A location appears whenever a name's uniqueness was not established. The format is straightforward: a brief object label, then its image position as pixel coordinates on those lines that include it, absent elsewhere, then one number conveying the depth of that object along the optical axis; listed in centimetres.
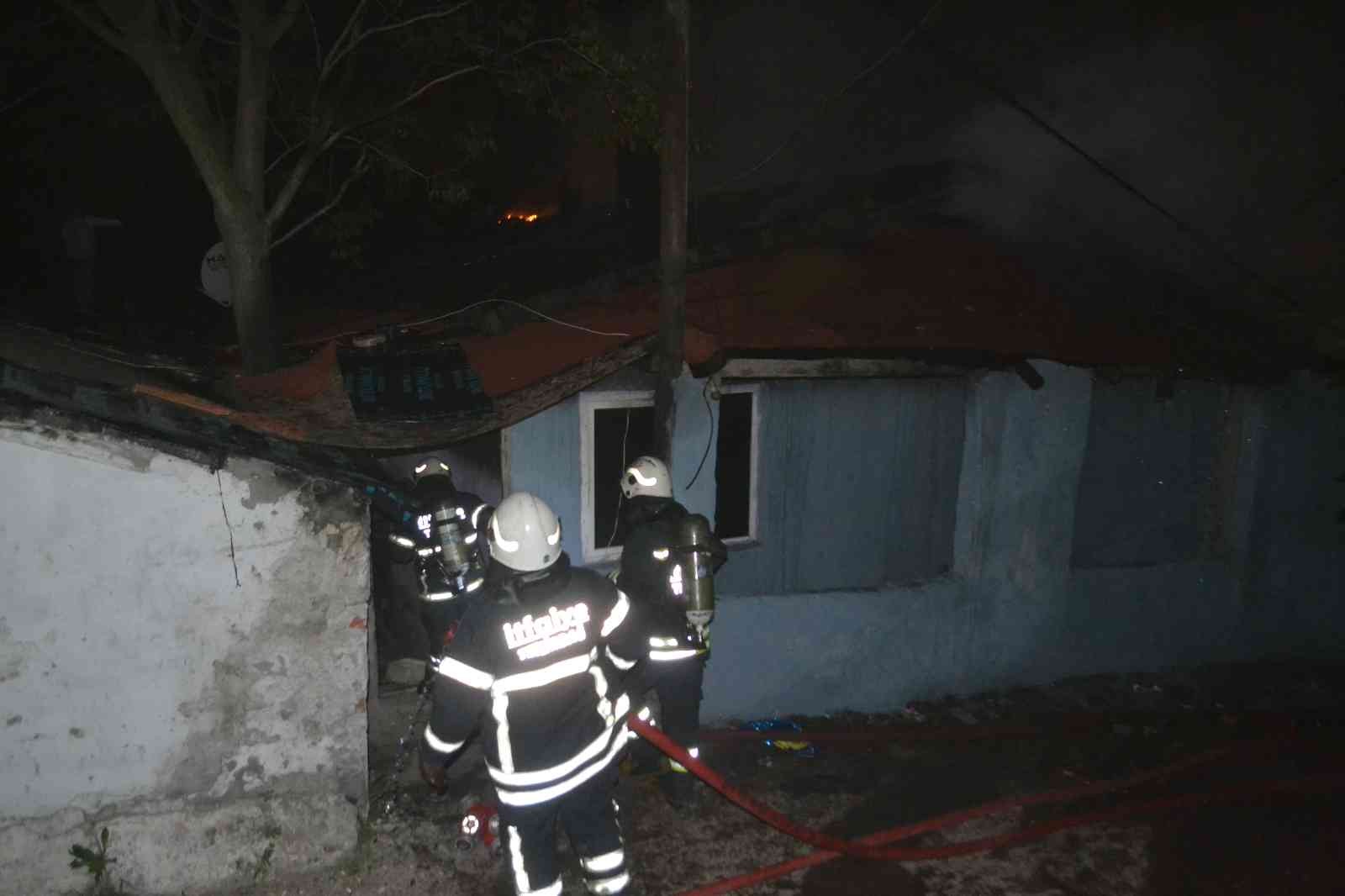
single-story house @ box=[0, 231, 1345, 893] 398
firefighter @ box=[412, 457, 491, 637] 530
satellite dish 820
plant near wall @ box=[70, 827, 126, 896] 408
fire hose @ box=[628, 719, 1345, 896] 457
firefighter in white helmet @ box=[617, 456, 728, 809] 500
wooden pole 507
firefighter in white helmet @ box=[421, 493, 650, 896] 359
